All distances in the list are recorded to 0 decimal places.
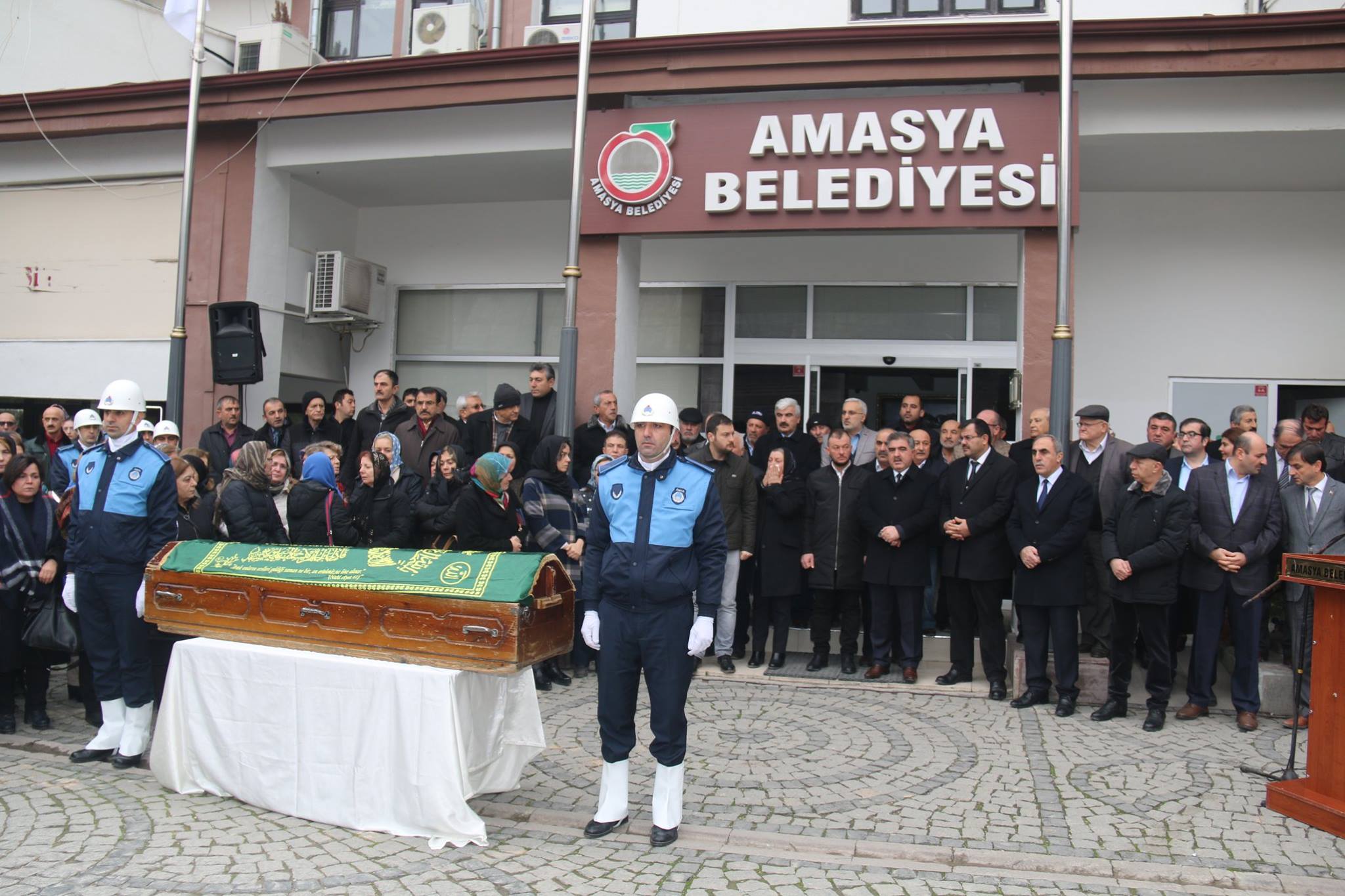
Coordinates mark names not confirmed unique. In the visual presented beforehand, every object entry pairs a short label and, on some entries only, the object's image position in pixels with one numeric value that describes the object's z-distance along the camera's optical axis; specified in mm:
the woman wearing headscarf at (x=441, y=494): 7520
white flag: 10688
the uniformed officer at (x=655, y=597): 4836
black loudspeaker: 10508
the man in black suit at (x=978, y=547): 7582
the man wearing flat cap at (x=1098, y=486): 7664
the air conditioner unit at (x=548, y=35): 11375
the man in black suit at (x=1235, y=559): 6859
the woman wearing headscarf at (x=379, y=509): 7621
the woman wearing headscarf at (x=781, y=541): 8195
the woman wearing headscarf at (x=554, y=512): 7648
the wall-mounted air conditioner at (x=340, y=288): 11992
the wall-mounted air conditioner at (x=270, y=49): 11859
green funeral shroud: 4996
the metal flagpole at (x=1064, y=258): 8430
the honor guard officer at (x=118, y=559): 5938
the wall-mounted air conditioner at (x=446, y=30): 11484
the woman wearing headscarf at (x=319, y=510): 7078
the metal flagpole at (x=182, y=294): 10719
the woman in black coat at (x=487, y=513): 7207
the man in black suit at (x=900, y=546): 7848
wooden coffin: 4902
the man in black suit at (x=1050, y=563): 7148
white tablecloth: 4773
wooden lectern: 5102
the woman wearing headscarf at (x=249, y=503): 6441
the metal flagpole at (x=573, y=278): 9156
